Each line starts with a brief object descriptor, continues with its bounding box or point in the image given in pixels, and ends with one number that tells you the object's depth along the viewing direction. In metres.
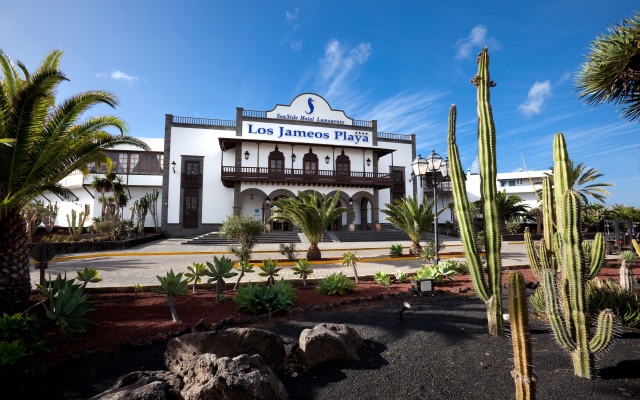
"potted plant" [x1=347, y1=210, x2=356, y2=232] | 25.11
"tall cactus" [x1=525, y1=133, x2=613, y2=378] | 2.64
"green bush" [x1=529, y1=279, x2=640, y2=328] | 3.80
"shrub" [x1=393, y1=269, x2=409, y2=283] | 7.13
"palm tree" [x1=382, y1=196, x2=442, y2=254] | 12.32
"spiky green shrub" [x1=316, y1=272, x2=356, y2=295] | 5.92
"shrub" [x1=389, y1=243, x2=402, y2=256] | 12.53
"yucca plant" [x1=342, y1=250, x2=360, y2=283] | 7.31
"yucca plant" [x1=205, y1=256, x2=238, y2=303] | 5.18
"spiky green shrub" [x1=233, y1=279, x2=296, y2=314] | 4.69
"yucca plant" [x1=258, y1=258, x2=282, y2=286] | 5.88
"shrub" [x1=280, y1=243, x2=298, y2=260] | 11.20
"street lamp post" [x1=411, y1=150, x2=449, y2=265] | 9.20
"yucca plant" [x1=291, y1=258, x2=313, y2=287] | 6.71
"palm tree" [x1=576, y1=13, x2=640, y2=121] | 5.31
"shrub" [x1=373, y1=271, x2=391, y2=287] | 6.44
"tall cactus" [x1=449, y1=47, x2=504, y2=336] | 3.53
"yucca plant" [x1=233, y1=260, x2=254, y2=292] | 5.80
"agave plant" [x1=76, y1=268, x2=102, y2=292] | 4.89
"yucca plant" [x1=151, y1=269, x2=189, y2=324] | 4.33
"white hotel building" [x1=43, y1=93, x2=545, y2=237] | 23.47
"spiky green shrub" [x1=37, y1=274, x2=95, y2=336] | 3.53
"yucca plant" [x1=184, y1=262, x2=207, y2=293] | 5.78
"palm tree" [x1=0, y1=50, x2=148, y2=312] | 4.57
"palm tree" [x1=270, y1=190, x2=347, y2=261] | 11.61
